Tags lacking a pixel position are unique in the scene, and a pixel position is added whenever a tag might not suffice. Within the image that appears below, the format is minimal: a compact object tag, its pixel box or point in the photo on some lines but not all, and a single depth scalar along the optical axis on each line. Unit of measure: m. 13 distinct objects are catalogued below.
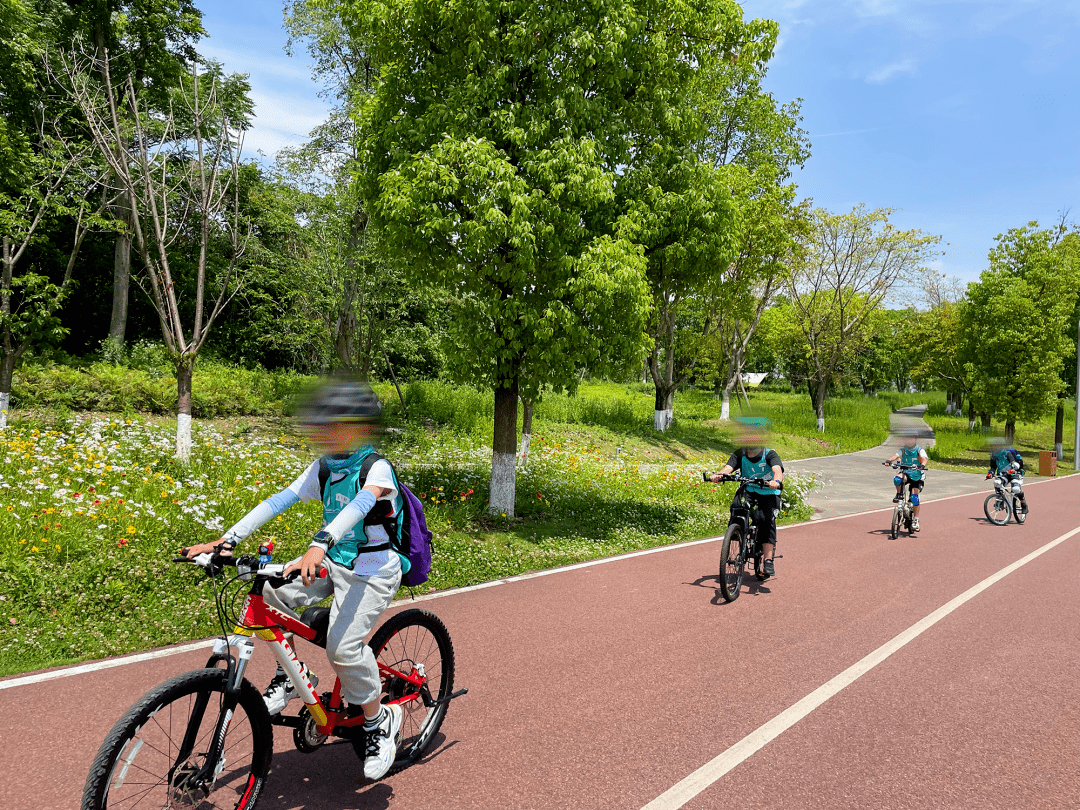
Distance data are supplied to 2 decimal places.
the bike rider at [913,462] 11.37
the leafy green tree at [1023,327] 29.31
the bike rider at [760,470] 7.36
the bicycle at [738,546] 6.70
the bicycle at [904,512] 11.17
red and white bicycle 2.39
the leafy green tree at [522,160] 8.34
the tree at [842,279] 32.84
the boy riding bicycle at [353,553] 2.99
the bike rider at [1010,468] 13.49
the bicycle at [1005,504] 13.44
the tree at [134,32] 16.88
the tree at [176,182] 9.11
